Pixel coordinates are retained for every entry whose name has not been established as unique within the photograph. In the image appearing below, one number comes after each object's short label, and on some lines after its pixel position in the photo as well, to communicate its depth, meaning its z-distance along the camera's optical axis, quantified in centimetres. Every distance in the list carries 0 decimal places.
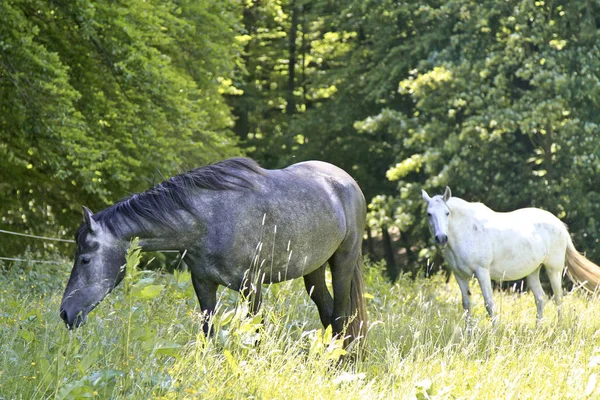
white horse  2023
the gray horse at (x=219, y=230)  1095
